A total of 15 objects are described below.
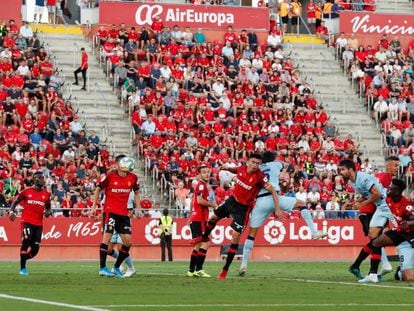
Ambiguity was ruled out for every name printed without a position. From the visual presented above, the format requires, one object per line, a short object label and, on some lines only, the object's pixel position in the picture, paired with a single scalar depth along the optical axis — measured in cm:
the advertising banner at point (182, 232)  4009
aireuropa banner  5219
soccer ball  2427
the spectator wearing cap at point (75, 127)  4405
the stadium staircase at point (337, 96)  5103
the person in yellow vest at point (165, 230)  3938
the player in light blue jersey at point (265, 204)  2466
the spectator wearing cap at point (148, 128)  4556
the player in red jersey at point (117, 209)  2420
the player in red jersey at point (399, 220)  2320
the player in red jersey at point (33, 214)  2692
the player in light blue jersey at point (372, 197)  2352
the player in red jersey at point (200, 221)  2422
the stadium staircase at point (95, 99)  4588
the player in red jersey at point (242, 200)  2397
